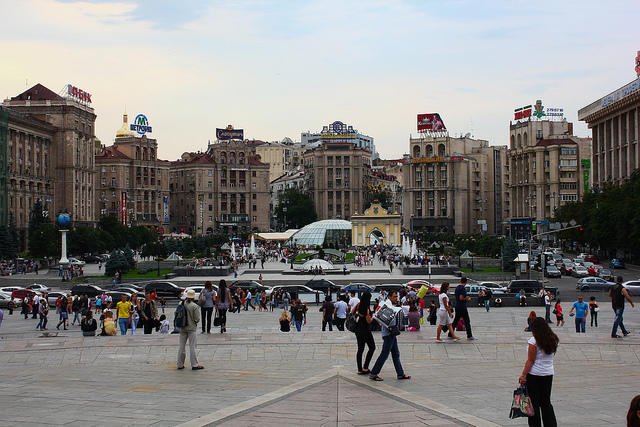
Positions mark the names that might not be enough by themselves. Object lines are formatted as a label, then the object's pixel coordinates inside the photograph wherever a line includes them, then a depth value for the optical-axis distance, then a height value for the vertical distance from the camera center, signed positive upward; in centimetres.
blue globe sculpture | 5741 +144
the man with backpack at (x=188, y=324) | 1203 -148
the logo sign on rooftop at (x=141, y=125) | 11534 +1769
